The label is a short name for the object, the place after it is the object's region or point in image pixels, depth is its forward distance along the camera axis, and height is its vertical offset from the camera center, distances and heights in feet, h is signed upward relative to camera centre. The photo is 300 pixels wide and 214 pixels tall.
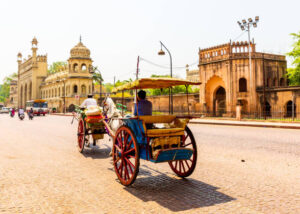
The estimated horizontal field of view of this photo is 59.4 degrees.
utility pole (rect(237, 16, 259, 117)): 89.49 +29.32
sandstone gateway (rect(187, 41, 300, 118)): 92.02 +10.87
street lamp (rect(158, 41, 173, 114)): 85.33 +18.90
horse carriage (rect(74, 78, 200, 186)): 16.09 -1.96
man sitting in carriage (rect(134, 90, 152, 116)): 18.65 +0.38
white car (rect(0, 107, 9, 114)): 222.69 +0.69
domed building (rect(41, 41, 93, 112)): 186.80 +23.71
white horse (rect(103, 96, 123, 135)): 25.28 -0.25
